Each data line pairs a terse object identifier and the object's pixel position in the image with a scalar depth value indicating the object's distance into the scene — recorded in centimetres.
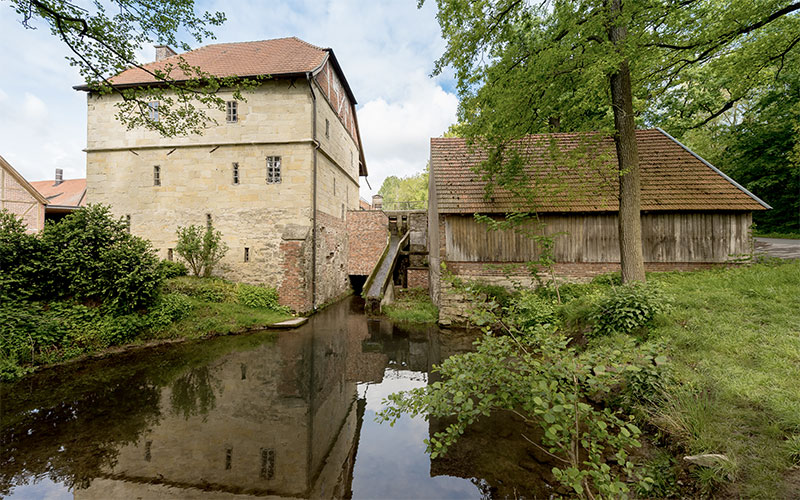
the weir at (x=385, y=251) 1232
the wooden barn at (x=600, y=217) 927
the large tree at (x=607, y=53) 564
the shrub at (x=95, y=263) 705
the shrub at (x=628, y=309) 561
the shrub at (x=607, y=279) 897
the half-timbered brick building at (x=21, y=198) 1466
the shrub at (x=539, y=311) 759
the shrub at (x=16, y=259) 648
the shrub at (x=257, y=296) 1057
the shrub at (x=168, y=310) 802
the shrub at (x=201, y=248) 1070
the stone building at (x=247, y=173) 1121
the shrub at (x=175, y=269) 1052
